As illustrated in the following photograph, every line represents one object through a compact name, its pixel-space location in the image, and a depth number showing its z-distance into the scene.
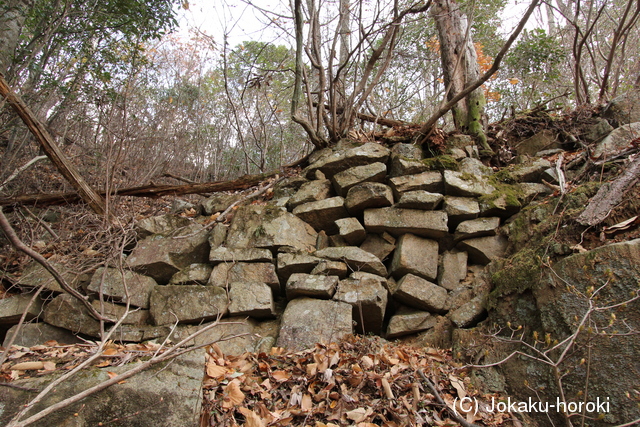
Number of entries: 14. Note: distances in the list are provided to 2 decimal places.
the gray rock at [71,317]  3.71
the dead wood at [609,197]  3.01
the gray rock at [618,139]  4.24
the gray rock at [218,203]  5.13
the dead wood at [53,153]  4.33
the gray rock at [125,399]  2.05
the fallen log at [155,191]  5.14
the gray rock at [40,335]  3.57
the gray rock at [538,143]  5.23
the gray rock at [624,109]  4.82
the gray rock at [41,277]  3.95
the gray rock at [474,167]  4.73
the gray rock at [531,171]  4.50
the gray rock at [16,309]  3.73
